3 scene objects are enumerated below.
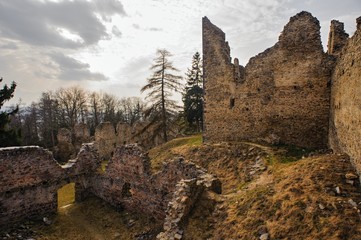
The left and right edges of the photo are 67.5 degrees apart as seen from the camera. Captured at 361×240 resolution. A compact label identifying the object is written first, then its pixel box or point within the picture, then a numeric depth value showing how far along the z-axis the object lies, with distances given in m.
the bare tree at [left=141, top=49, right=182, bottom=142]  25.86
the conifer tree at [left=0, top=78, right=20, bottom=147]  22.50
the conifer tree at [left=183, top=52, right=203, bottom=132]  34.78
